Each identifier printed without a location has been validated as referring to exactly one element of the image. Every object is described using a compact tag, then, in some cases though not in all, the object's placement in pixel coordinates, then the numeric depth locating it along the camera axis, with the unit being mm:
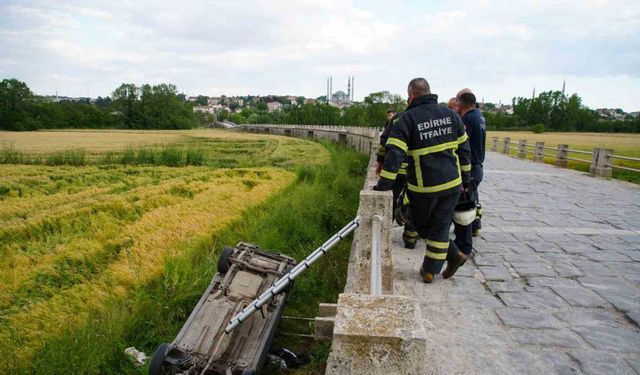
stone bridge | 1911
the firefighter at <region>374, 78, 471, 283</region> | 3988
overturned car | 3727
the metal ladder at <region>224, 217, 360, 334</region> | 3729
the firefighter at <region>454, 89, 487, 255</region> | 5523
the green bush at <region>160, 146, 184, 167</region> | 21688
